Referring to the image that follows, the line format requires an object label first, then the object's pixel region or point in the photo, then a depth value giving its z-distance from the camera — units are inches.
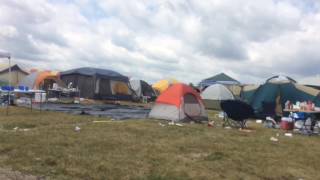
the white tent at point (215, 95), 676.4
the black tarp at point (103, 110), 416.2
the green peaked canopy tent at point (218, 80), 1052.3
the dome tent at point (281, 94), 511.2
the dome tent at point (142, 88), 876.7
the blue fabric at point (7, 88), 412.6
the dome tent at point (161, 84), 977.9
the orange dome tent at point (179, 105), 386.2
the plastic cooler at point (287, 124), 376.2
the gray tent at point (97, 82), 744.5
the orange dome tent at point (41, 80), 745.7
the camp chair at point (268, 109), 497.6
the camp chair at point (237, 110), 358.2
